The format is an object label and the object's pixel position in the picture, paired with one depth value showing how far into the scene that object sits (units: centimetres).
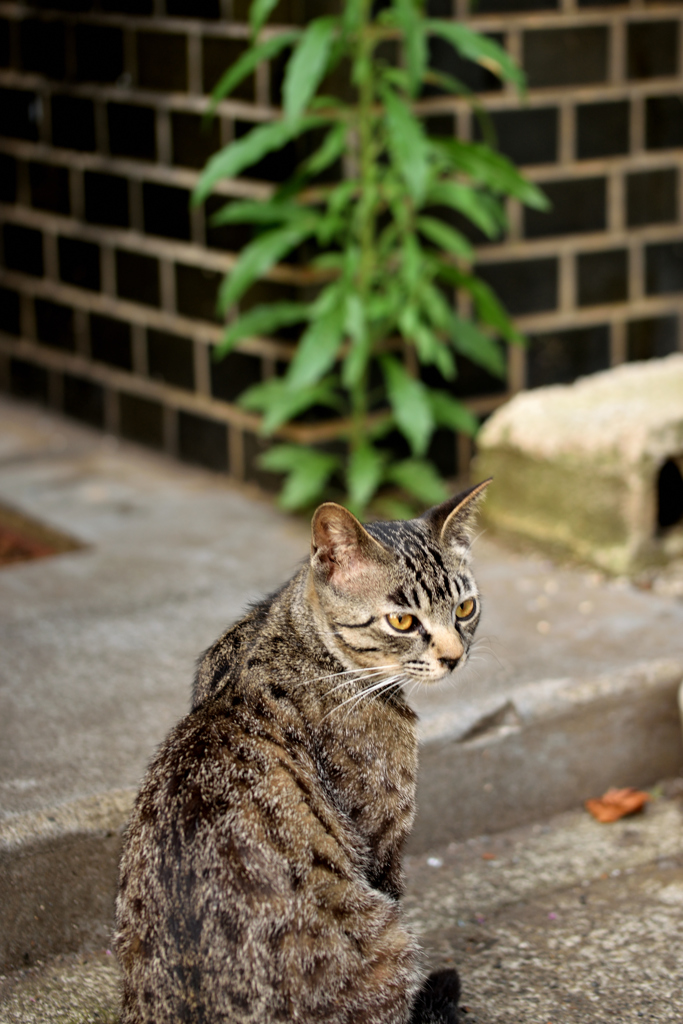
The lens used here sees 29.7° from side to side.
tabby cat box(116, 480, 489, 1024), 208
